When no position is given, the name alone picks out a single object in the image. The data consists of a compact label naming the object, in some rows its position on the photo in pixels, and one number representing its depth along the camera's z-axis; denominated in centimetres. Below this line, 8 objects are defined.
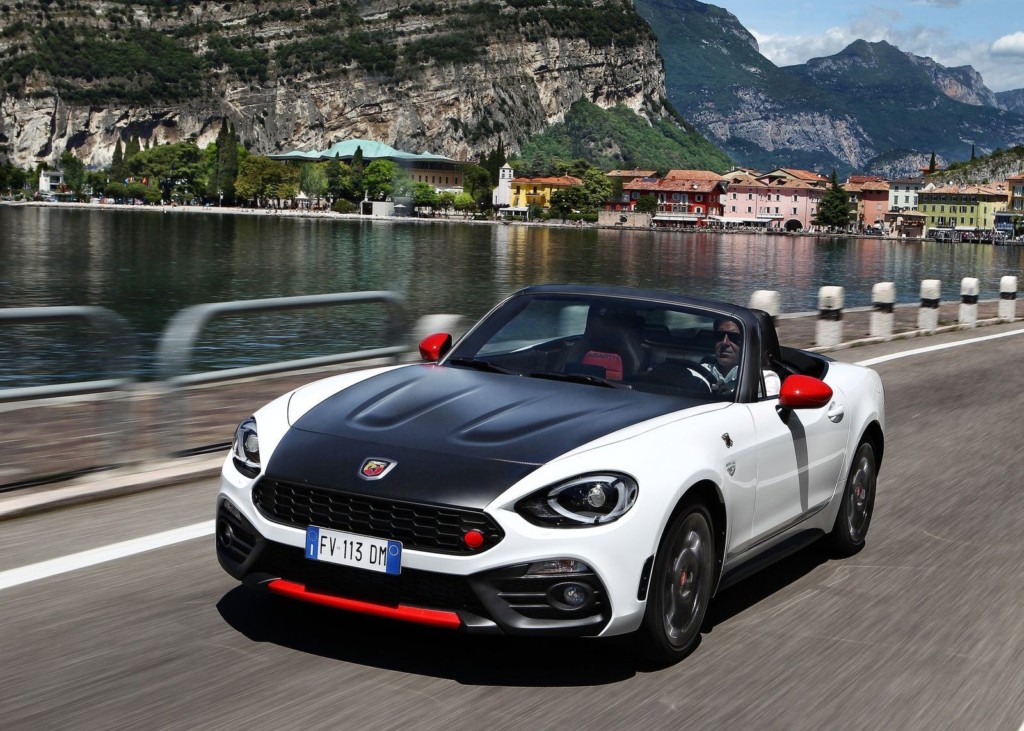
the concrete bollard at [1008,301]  2522
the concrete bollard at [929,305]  2117
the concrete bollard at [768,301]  1530
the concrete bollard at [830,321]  1755
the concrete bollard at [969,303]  2289
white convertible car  404
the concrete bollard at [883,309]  1923
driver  530
